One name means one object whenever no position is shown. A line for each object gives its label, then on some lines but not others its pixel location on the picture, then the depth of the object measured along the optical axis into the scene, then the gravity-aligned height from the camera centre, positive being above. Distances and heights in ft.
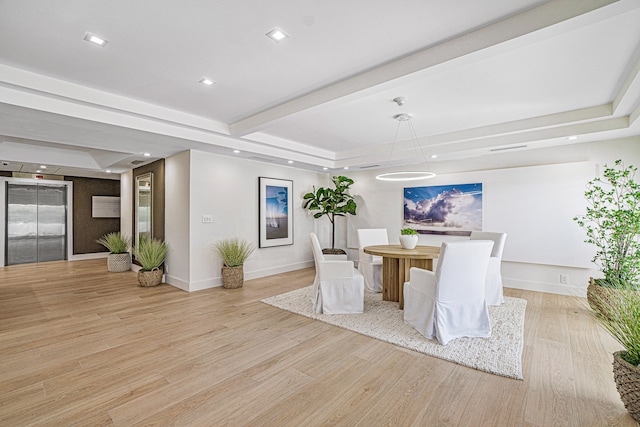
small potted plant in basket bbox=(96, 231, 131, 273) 21.76 -3.14
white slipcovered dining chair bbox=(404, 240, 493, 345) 9.65 -2.75
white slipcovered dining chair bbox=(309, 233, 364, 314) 12.42 -3.14
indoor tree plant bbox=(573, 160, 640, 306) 11.64 -0.54
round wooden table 12.26 -2.30
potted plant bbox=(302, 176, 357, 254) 22.06 +0.99
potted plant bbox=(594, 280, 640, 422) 5.96 -2.99
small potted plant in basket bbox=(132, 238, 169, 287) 17.08 -2.88
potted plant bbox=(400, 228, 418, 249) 13.62 -1.15
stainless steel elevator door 24.37 -0.84
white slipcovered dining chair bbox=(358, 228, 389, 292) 15.96 -2.98
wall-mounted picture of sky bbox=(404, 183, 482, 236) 18.05 +0.35
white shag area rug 8.41 -4.18
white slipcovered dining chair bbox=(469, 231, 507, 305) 13.35 -3.16
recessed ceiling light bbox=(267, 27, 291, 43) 7.12 +4.42
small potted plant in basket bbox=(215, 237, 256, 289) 16.68 -2.76
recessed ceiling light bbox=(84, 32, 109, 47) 7.25 +4.38
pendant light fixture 13.06 +4.17
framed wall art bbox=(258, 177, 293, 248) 19.86 +0.12
